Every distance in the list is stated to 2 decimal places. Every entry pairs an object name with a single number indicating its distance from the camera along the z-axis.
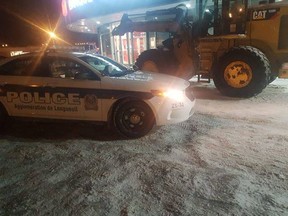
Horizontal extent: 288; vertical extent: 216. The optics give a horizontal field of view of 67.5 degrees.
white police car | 3.74
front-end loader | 5.92
